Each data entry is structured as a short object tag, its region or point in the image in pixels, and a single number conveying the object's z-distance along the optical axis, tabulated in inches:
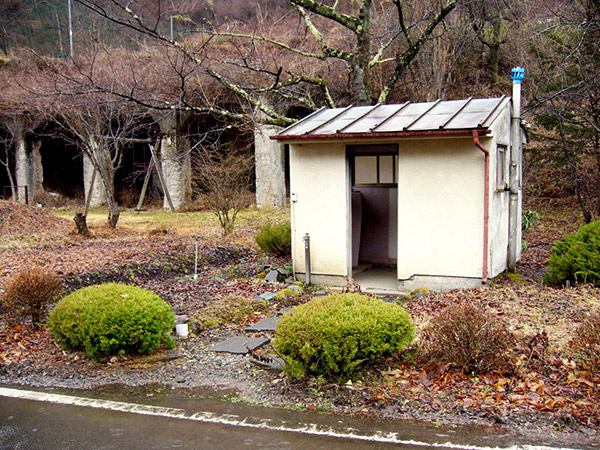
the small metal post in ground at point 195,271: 424.0
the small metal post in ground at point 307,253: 388.8
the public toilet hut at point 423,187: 344.2
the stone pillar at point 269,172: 855.7
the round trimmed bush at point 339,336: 197.9
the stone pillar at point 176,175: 915.4
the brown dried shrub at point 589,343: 191.5
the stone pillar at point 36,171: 1035.9
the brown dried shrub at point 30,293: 273.1
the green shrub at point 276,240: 489.1
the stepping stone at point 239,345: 251.0
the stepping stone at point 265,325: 283.3
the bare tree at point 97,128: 613.9
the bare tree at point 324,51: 516.7
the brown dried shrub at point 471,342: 202.7
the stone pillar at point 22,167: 1013.8
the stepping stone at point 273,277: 402.9
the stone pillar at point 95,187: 994.1
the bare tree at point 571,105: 545.3
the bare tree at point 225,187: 570.9
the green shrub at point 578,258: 326.0
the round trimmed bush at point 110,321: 230.5
